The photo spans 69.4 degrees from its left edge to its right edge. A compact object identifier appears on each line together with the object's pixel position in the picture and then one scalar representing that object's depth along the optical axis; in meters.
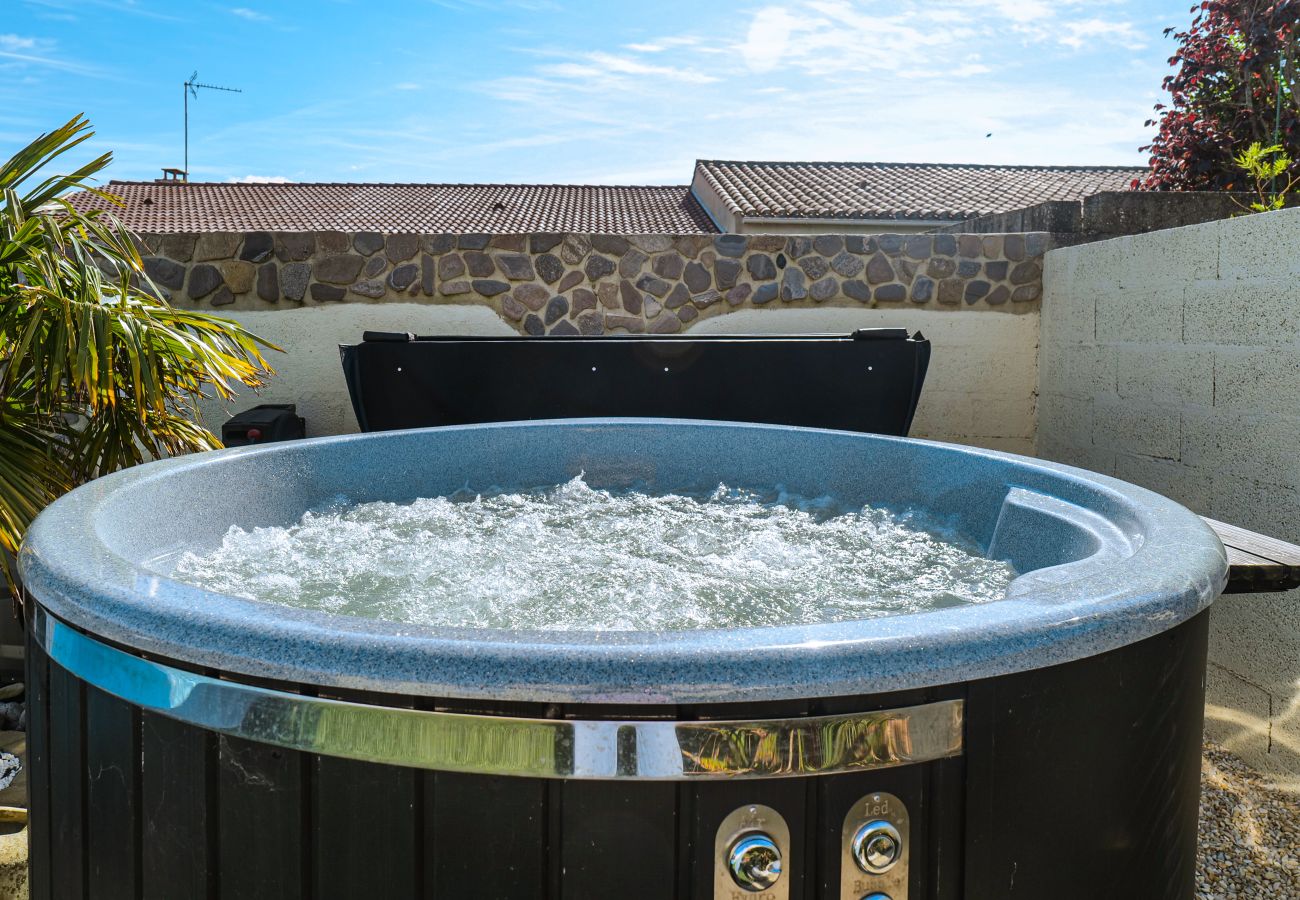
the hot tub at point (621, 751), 0.79
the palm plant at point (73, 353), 2.25
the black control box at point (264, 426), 3.80
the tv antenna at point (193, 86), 12.76
